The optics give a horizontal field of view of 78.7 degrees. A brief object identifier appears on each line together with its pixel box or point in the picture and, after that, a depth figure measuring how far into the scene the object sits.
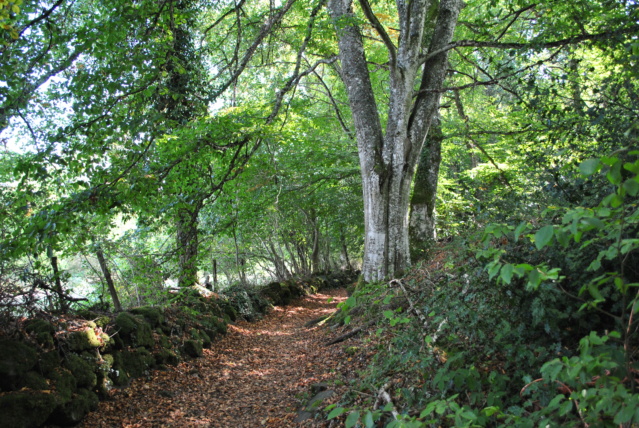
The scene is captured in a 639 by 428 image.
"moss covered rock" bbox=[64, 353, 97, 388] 4.50
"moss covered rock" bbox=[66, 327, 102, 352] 4.71
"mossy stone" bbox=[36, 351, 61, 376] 4.22
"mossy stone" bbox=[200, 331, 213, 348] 7.48
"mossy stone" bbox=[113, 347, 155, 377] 5.35
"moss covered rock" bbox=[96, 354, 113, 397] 4.82
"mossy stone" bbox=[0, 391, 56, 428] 3.60
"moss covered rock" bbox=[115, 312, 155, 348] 5.67
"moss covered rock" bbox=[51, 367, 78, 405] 4.13
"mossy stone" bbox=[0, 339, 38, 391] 3.82
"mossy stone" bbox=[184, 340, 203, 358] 6.85
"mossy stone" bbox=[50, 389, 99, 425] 4.08
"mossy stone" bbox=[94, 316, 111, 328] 5.34
